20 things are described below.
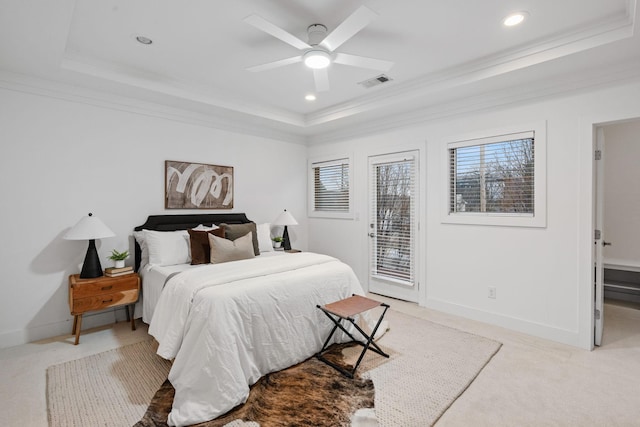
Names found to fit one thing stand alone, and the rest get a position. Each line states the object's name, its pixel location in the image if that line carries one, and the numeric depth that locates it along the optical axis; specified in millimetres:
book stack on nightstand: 3186
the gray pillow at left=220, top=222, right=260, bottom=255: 3740
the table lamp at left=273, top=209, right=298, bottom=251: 4793
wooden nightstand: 2931
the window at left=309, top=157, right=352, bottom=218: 4992
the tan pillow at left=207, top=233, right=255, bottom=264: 3348
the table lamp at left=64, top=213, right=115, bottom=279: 3004
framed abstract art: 3951
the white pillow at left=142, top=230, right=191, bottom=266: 3348
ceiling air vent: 3426
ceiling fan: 2070
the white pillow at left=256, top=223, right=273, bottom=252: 4215
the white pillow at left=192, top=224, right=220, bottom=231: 3793
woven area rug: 1993
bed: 2023
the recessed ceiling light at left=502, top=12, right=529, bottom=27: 2301
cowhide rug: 1913
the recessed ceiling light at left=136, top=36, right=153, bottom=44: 2611
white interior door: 2912
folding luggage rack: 2404
